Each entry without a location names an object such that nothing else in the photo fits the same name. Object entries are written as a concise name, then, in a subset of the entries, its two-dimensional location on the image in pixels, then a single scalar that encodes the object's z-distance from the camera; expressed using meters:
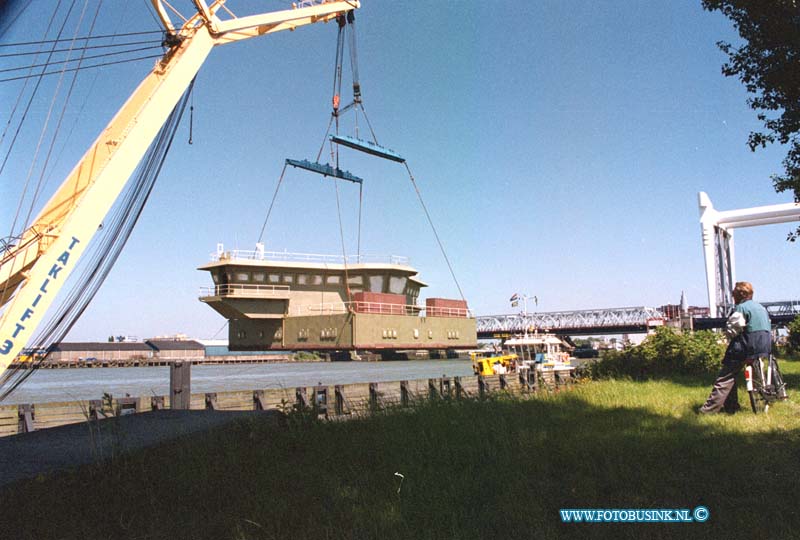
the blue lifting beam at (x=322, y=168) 37.25
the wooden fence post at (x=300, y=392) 12.38
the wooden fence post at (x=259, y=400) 14.87
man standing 7.23
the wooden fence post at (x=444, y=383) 14.43
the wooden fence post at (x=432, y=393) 9.07
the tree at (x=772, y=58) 9.40
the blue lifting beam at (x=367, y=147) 28.80
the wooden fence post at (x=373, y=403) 8.67
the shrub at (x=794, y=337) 25.11
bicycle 7.22
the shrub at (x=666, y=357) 13.55
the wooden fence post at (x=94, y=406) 12.56
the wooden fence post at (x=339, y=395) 14.80
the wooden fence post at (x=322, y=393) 15.22
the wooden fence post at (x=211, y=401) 14.14
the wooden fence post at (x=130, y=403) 13.21
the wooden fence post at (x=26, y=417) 13.75
